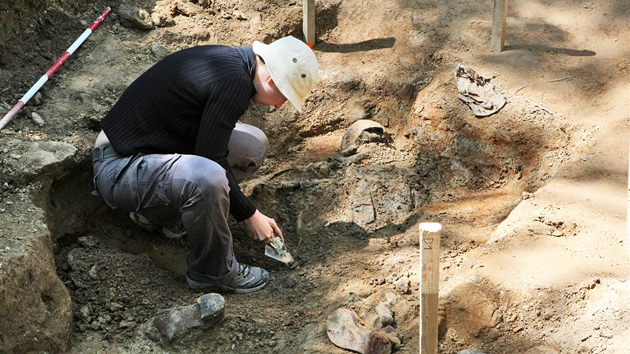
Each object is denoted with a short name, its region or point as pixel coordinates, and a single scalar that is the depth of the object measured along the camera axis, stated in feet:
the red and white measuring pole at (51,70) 12.98
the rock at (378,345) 10.06
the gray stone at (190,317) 10.71
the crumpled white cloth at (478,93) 14.78
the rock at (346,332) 10.20
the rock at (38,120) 13.28
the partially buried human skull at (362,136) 15.42
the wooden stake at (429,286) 8.64
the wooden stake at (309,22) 17.01
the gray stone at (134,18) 16.49
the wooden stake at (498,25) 15.46
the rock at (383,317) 10.60
